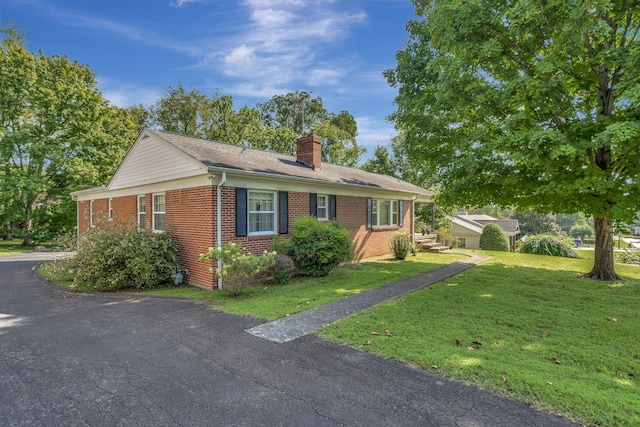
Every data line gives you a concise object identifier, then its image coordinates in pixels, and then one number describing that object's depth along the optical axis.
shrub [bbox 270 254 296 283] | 8.96
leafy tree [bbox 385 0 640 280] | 7.07
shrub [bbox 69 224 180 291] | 8.60
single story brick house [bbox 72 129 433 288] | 8.66
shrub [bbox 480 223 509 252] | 22.67
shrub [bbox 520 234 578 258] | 16.42
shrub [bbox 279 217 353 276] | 9.48
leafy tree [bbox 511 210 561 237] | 46.19
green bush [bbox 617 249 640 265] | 15.20
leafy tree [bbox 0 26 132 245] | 20.72
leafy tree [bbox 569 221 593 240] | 71.90
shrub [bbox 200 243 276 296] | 7.46
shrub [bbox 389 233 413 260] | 14.12
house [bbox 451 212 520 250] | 32.76
